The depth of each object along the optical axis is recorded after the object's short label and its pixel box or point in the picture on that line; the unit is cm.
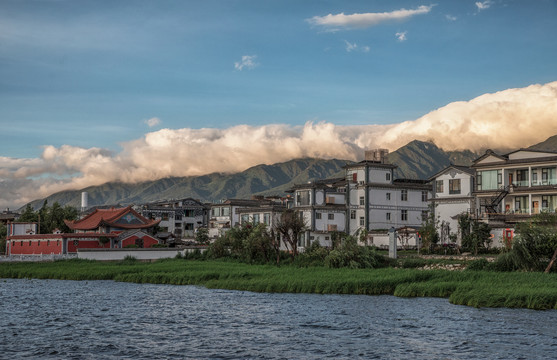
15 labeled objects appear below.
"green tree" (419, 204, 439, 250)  7771
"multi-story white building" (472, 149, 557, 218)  7494
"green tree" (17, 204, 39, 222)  12150
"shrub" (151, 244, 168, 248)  9591
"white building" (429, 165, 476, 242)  8306
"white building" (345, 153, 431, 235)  10325
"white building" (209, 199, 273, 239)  12479
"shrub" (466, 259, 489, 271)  5350
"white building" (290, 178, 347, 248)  10169
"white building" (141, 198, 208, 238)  13862
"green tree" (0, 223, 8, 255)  10900
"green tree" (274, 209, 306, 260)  7350
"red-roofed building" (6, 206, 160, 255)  9219
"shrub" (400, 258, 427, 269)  5917
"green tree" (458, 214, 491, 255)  7081
